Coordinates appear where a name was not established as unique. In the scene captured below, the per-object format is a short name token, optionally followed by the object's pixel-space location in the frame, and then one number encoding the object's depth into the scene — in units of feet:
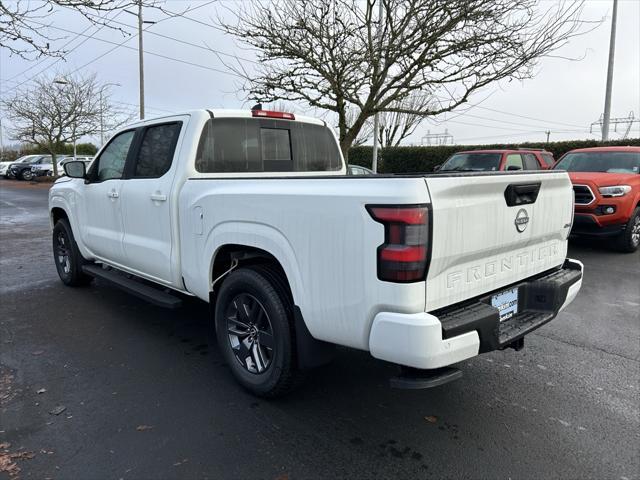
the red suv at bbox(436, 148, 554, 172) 35.94
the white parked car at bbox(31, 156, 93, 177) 102.78
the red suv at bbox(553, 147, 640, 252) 25.64
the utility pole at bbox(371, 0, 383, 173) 37.22
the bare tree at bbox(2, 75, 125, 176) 93.91
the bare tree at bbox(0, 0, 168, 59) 19.77
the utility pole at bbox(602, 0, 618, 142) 53.06
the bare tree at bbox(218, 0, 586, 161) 35.60
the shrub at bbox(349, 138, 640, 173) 57.17
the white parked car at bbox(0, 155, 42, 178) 109.29
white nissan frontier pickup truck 7.44
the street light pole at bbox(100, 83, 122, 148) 101.89
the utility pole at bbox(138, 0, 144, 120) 70.79
